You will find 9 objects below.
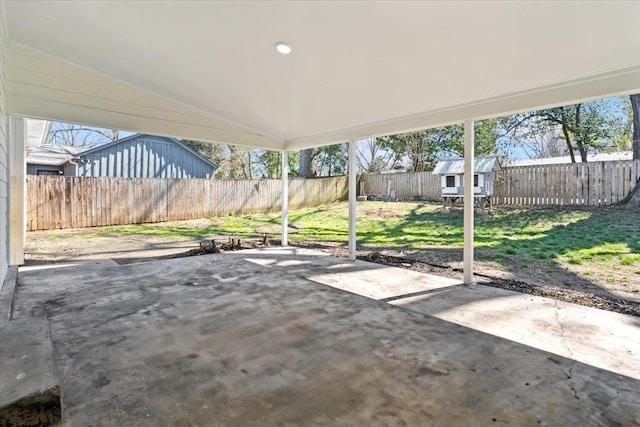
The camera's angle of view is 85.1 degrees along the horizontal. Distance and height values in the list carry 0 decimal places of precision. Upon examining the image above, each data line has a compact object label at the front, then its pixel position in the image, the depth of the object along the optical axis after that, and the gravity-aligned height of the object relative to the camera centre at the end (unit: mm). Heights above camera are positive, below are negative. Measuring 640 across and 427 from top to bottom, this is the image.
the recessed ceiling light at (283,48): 3287 +1607
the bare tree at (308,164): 14242 +2069
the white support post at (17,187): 4773 +408
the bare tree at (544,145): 11840 +2522
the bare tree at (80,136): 15742 +3774
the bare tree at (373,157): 16188 +2713
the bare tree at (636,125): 7352 +1851
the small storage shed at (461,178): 8891 +947
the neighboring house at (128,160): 12453 +2183
